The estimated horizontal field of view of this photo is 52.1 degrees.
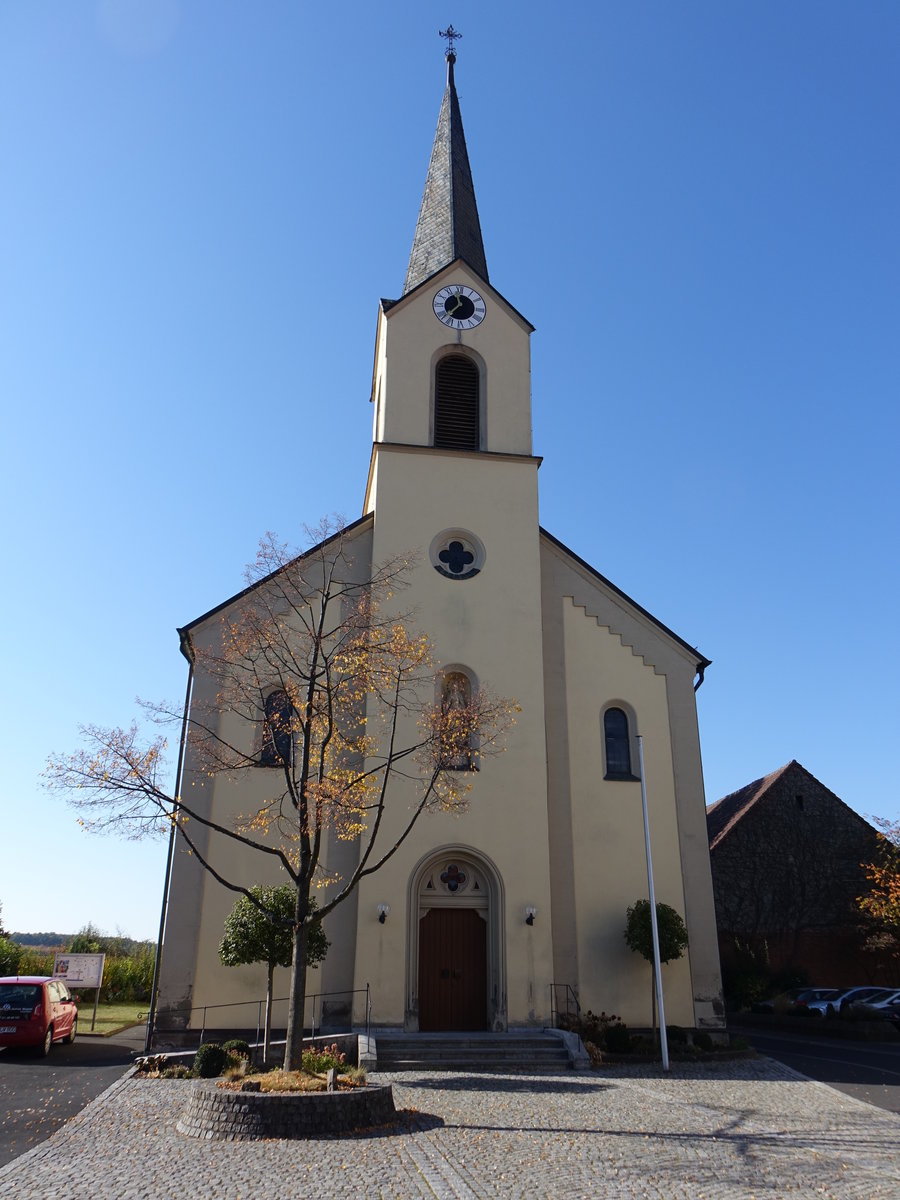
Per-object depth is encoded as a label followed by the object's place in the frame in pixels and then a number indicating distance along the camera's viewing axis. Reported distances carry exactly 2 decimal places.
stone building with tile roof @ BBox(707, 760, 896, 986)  31.81
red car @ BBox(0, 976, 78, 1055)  17.00
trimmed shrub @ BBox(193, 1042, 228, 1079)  13.86
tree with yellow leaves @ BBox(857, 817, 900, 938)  27.75
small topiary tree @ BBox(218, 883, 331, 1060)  15.48
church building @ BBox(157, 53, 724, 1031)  18.31
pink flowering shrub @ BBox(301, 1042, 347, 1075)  12.89
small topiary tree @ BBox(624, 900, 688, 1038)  18.59
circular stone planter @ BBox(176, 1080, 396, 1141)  9.76
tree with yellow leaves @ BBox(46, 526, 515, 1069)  12.34
